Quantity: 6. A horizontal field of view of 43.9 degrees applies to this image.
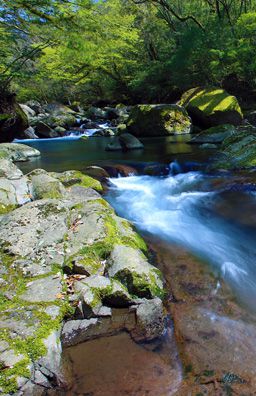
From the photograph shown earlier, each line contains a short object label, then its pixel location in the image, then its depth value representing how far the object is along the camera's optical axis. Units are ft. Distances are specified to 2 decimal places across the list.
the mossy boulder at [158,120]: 57.06
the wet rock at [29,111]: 94.26
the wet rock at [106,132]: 67.28
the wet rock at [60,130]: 73.00
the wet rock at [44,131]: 71.51
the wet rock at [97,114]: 90.63
